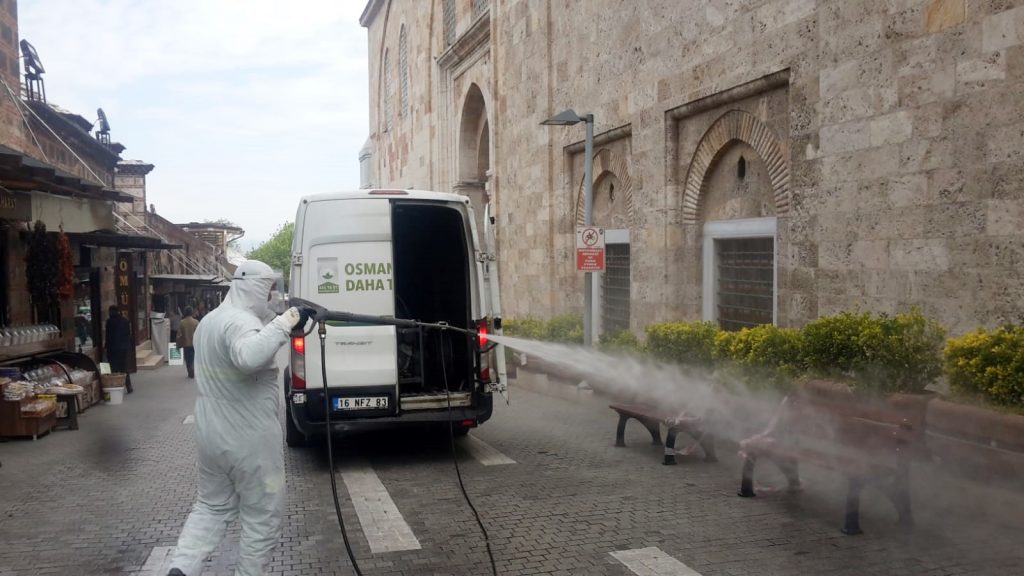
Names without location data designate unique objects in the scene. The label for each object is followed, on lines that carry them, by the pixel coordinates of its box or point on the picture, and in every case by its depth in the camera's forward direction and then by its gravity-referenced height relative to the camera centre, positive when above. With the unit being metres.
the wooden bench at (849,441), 5.92 -1.51
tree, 99.25 +2.10
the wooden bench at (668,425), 8.02 -1.65
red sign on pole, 13.23 +0.20
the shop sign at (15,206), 10.43 +0.84
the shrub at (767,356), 8.88 -1.09
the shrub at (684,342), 11.32 -1.15
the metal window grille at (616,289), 16.36 -0.56
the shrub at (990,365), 6.45 -0.88
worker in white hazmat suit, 4.55 -0.98
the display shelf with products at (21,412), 9.95 -1.73
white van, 8.03 -0.60
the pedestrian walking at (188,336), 18.34 -1.53
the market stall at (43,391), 10.01 -1.61
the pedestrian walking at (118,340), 15.75 -1.38
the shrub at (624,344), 13.46 -1.38
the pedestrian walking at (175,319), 24.28 -1.53
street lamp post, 13.67 +1.34
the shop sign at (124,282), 20.61 -0.33
